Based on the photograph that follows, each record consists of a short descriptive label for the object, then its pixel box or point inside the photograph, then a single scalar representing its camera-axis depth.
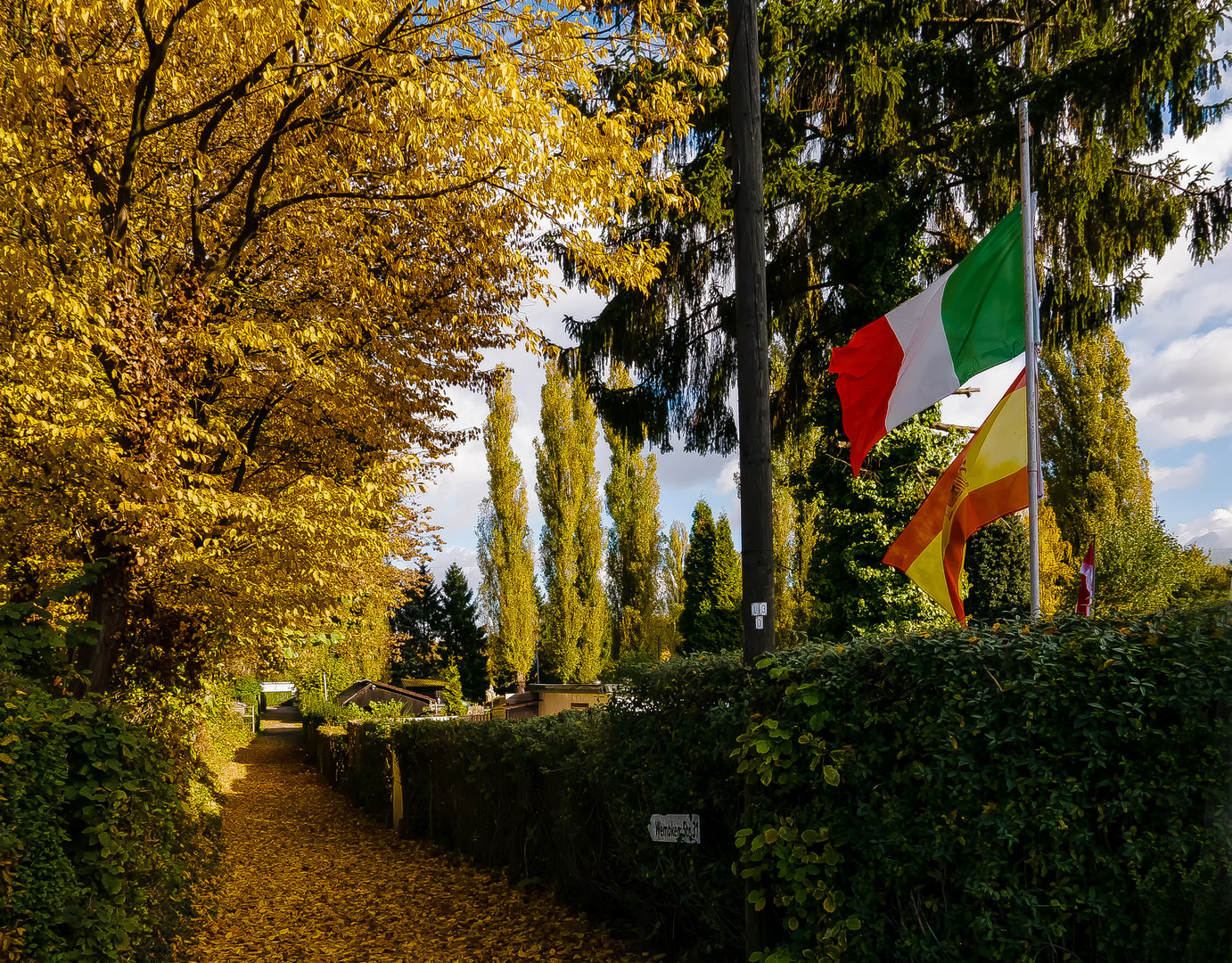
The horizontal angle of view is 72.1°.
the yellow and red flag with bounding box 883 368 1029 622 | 6.44
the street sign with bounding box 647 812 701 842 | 5.18
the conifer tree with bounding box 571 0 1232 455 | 9.56
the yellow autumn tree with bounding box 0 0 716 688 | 6.23
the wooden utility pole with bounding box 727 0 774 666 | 5.23
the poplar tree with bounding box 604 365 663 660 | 37.69
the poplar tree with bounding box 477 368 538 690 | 37.78
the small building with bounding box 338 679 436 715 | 27.36
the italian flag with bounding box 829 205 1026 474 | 6.36
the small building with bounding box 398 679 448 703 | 49.16
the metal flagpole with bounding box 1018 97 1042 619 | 5.54
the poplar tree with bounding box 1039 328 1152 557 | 30.19
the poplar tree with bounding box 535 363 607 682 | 36.53
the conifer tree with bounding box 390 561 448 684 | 59.50
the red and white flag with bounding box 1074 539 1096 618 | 8.31
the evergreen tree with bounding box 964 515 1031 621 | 16.81
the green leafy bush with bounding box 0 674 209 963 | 3.73
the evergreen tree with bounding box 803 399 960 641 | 12.42
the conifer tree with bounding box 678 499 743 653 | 30.61
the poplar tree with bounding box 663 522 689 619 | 38.56
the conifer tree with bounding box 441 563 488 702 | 56.62
